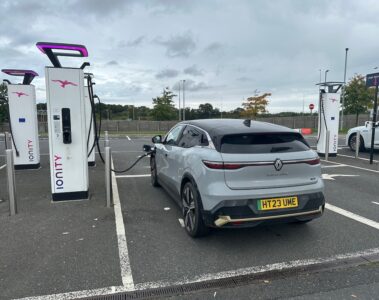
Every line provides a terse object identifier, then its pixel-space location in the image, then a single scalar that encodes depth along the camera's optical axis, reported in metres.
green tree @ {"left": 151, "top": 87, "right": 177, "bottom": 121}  43.94
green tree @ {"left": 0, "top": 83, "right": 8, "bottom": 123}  31.60
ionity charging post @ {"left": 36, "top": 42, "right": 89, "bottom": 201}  5.17
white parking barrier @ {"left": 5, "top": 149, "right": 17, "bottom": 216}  4.75
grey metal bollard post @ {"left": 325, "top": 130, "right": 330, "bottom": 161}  10.67
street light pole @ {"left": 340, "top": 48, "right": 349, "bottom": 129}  31.22
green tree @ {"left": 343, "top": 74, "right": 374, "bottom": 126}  30.82
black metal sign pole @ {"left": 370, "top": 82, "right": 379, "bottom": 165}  8.92
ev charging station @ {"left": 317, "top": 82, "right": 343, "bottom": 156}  11.14
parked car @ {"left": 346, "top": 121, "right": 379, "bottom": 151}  11.47
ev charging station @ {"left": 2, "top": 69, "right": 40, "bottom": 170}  8.38
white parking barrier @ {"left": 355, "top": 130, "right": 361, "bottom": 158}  10.96
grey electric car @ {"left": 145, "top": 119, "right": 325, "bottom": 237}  3.42
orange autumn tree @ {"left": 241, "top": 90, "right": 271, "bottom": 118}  42.72
